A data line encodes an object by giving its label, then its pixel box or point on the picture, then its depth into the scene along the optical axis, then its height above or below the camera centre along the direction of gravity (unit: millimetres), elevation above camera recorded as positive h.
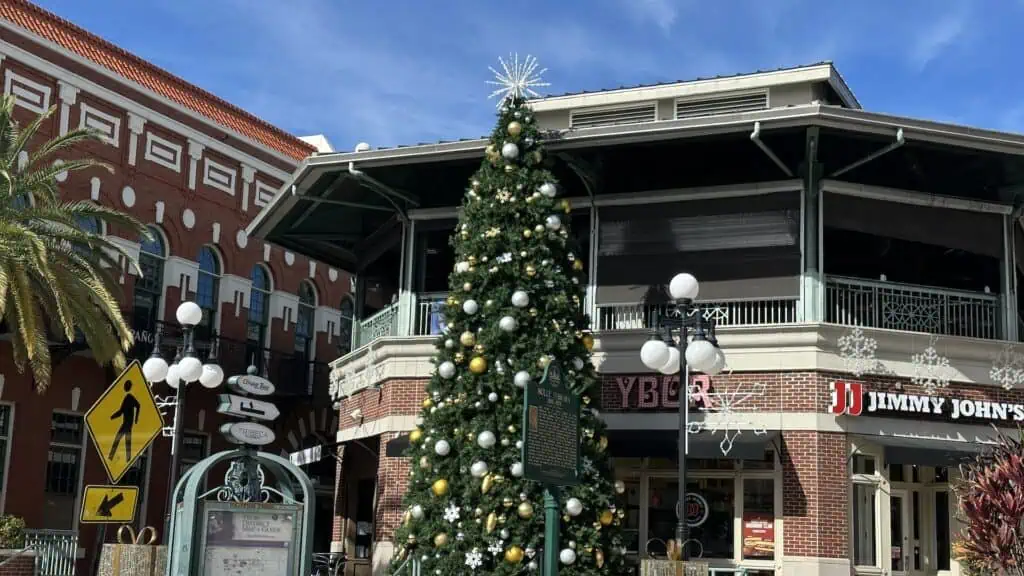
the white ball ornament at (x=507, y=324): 16172 +2650
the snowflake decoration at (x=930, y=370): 18516 +2584
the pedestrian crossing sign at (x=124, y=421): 12688 +920
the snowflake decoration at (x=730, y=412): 18375 +1809
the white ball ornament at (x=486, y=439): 15727 +1064
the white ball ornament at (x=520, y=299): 16328 +3010
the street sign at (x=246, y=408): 11719 +1031
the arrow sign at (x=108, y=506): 12754 +1
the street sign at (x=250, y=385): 12273 +1295
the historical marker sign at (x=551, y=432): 10414 +815
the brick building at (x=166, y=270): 26812 +6576
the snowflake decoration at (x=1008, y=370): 18703 +2660
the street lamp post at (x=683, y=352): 14414 +2126
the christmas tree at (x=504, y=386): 15523 +1835
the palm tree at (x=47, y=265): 22141 +4534
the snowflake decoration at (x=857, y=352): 18297 +2785
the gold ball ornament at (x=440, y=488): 16016 +407
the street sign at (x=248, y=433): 11555 +759
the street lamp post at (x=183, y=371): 17141 +1998
